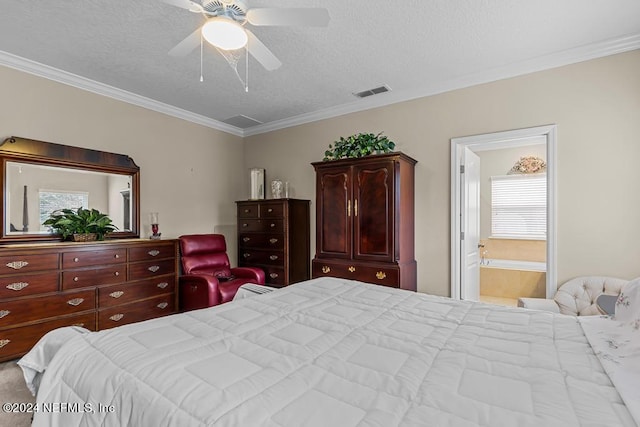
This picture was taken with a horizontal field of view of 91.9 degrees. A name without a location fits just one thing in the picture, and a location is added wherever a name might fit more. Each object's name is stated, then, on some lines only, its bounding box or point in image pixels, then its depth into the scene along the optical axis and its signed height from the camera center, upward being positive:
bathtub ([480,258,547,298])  4.54 -1.02
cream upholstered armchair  2.57 -0.74
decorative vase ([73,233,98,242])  3.09 -0.22
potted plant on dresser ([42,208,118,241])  3.10 -0.08
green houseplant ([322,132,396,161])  3.49 +0.77
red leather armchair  3.48 -0.75
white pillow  1.31 -0.42
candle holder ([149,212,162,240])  3.80 -0.14
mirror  2.92 +0.32
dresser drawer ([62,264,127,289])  2.85 -0.60
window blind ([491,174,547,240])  5.15 +0.09
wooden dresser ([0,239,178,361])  2.55 -0.68
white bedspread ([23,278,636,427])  0.82 -0.53
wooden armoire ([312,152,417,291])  3.25 -0.08
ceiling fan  1.79 +1.18
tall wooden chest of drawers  4.13 -0.35
